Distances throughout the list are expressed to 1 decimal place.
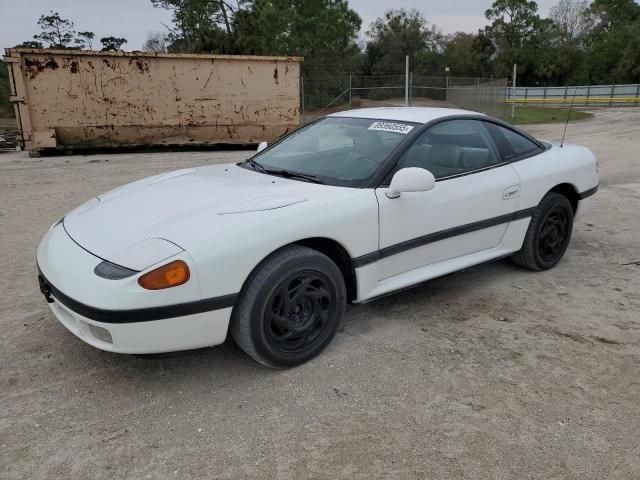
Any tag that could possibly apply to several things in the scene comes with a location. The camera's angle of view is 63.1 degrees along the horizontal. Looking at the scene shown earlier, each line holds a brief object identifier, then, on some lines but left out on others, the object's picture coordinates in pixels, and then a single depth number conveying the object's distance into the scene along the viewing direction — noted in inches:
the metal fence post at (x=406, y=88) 653.6
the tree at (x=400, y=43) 2224.4
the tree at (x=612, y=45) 2112.5
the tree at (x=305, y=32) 804.6
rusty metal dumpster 427.8
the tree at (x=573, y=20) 2721.5
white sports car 98.8
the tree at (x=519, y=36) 2514.8
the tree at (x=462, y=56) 2553.6
